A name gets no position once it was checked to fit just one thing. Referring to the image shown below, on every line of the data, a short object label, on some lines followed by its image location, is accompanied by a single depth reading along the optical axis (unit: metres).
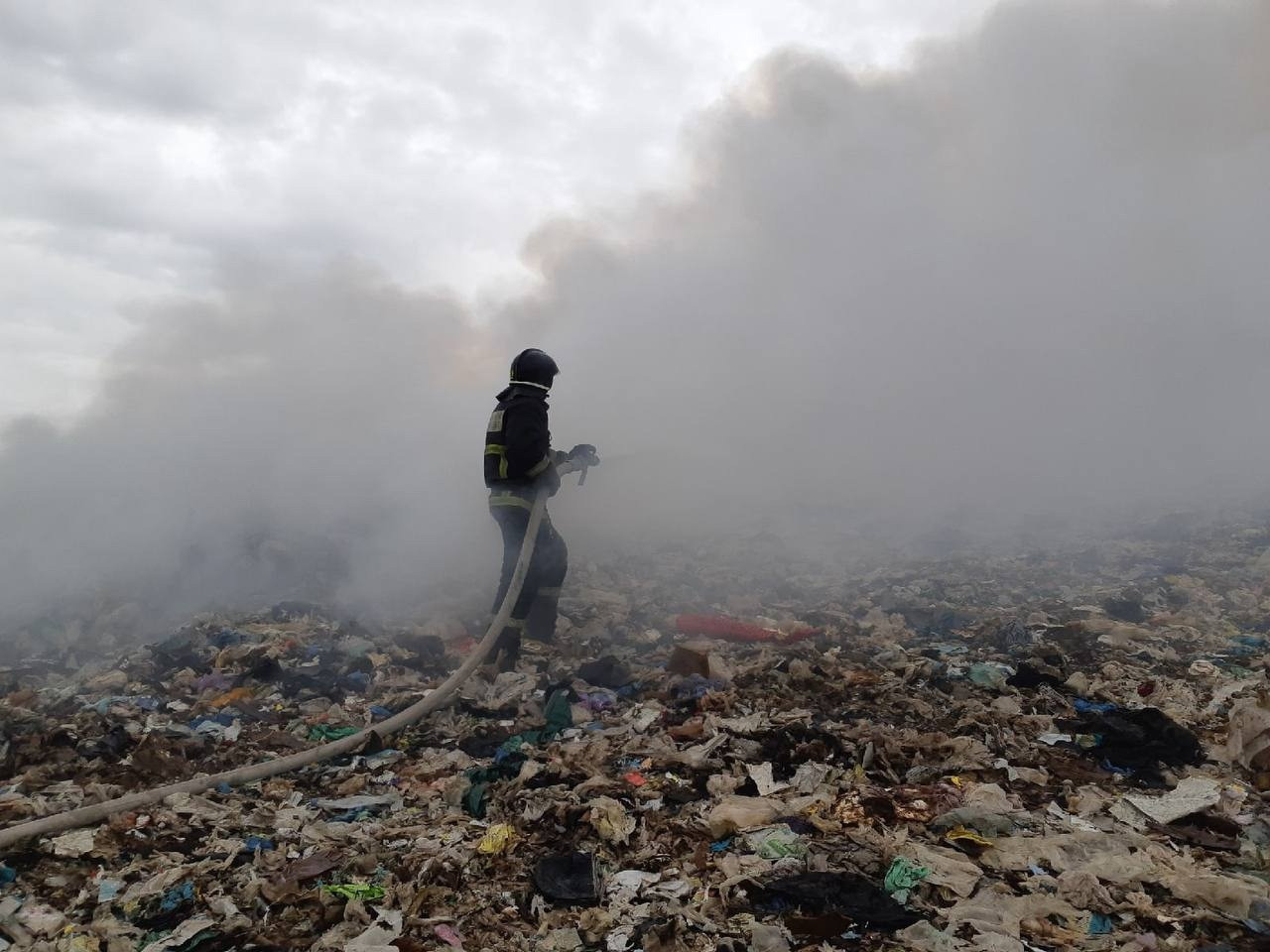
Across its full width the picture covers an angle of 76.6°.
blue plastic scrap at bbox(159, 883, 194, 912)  2.58
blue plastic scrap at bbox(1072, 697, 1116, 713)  3.95
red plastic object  6.19
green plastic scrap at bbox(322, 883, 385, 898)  2.58
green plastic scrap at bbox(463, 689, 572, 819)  3.31
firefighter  5.42
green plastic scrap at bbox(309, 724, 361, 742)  4.43
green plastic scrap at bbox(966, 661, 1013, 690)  4.50
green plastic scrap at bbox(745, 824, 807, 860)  2.70
